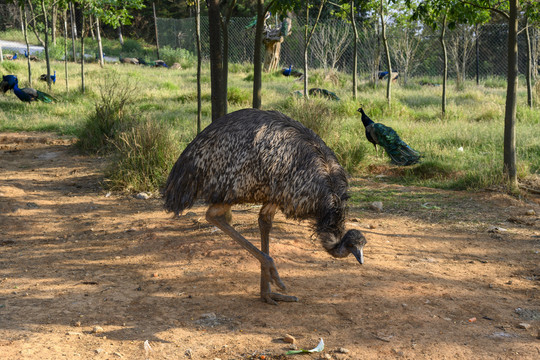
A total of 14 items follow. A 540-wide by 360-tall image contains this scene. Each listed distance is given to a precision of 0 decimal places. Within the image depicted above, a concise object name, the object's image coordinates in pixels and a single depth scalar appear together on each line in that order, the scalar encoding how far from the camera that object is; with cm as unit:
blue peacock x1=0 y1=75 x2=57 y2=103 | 1416
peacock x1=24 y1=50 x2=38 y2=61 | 2606
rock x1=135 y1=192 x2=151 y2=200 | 714
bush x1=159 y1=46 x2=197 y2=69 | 2797
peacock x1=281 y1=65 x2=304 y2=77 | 2275
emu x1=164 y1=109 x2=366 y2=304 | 394
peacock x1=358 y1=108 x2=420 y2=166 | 878
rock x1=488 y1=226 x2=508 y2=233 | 617
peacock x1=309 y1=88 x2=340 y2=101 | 1470
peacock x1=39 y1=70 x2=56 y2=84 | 1834
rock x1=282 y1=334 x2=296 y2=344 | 371
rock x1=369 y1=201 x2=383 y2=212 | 693
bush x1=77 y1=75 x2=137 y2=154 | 939
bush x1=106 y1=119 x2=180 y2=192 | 731
